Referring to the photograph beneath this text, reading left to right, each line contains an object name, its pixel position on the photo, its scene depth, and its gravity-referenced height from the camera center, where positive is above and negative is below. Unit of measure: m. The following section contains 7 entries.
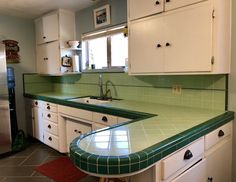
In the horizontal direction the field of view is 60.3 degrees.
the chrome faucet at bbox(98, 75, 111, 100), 3.12 -0.24
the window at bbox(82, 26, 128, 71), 3.00 +0.42
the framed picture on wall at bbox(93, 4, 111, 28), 3.00 +0.92
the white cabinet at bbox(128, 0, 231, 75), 1.70 +0.34
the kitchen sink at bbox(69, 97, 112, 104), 3.02 -0.36
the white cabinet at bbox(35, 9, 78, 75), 3.48 +0.70
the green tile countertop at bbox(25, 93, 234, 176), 0.97 -0.38
